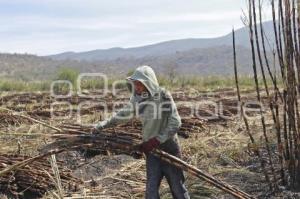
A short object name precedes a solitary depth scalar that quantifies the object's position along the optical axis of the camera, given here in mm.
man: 4723
